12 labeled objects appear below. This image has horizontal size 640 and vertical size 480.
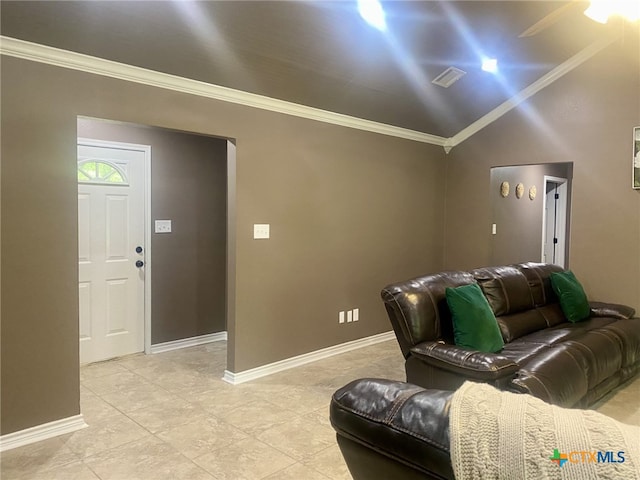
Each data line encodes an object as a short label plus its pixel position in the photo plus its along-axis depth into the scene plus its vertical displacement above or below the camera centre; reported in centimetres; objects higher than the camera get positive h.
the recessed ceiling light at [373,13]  308 +152
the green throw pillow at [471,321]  276 -58
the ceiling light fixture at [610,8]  314 +161
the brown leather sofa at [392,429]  90 -44
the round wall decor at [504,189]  575 +52
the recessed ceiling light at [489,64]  420 +157
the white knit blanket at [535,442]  74 -37
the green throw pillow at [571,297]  388 -59
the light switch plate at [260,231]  373 -4
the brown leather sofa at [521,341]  245 -76
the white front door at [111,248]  397 -21
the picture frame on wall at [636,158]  426 +69
